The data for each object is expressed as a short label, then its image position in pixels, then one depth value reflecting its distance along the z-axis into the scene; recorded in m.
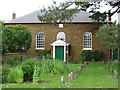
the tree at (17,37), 22.94
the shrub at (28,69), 10.30
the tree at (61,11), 15.60
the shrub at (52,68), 13.77
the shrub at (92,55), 25.73
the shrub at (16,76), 9.98
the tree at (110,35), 19.16
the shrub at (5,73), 9.77
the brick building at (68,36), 26.44
